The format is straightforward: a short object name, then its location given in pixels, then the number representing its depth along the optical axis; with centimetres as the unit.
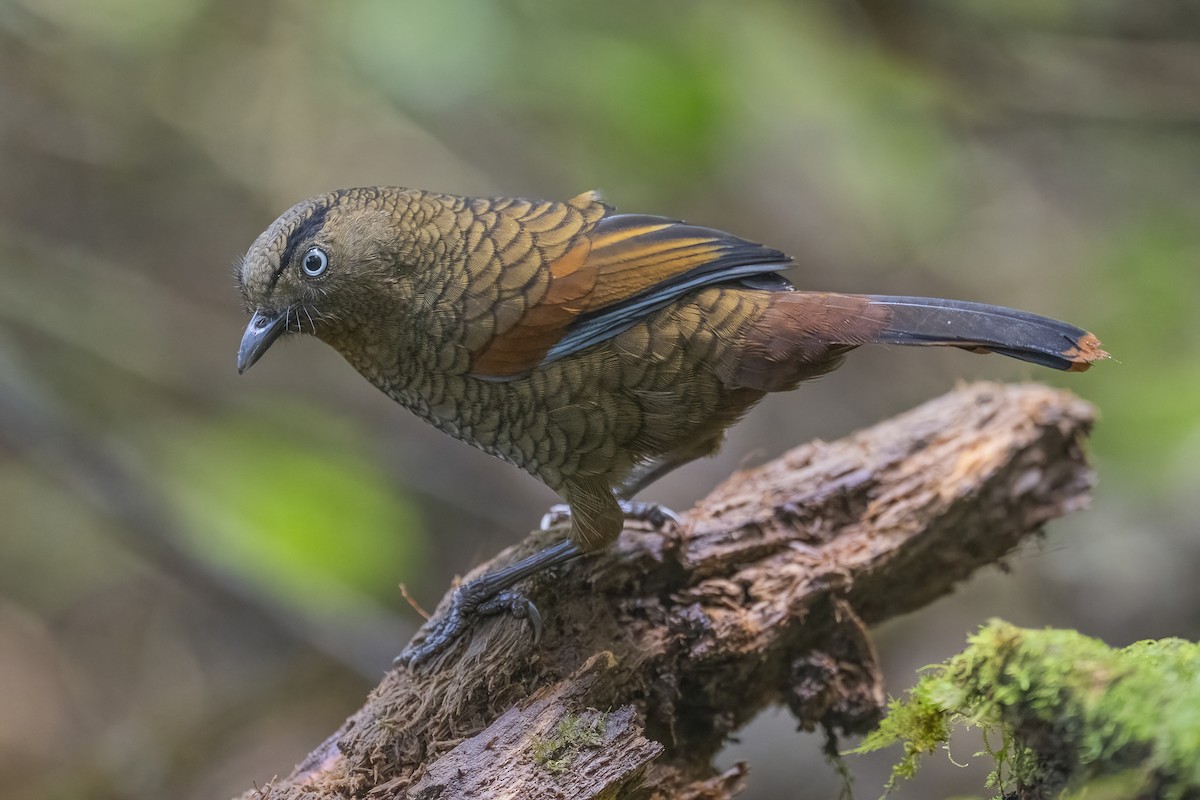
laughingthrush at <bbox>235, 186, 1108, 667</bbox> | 657
